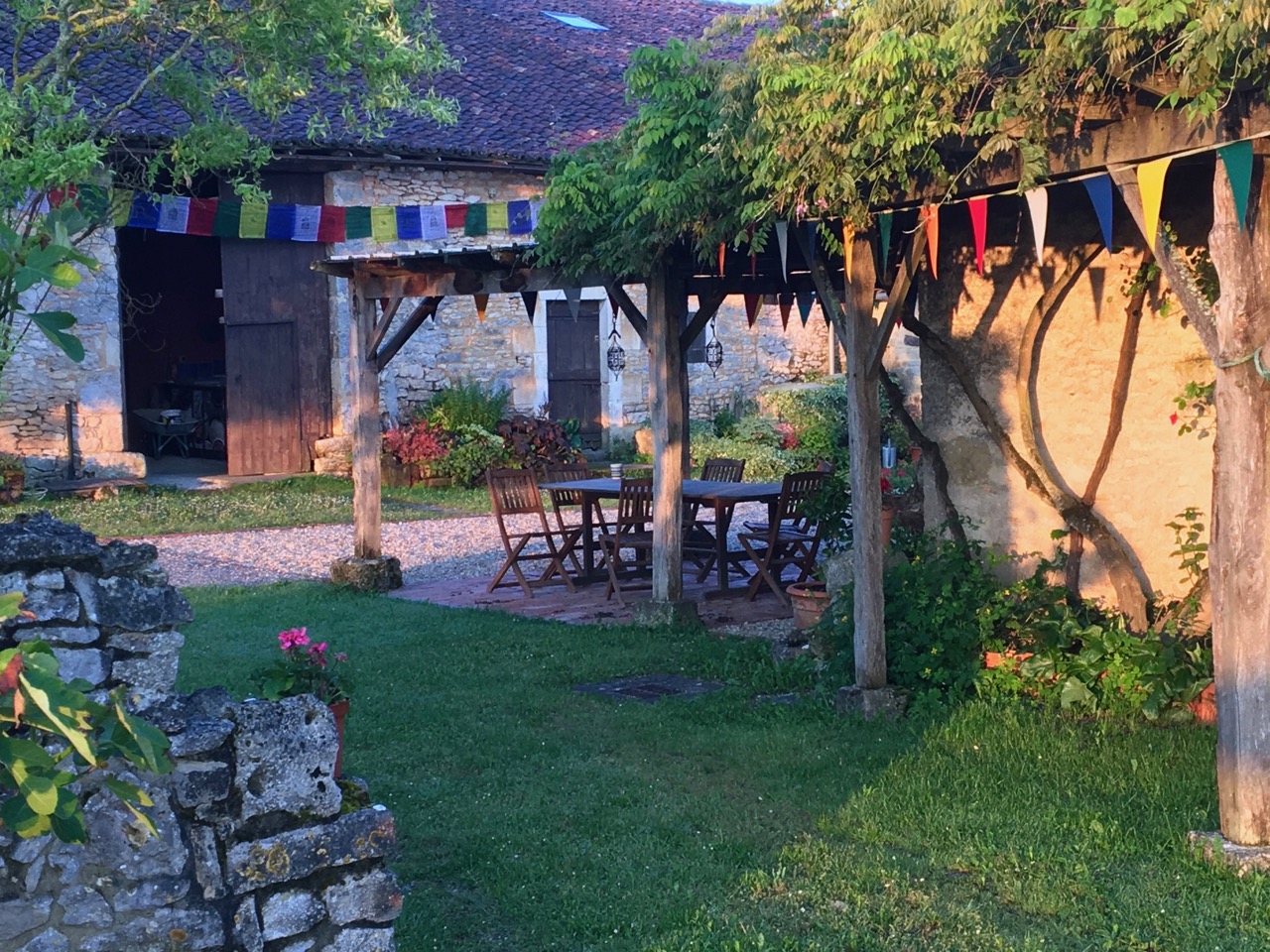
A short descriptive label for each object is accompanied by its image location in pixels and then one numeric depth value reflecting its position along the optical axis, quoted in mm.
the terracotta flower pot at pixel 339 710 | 4867
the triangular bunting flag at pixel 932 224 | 5531
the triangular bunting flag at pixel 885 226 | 5695
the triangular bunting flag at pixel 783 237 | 6023
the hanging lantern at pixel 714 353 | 17375
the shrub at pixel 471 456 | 16281
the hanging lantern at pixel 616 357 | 17672
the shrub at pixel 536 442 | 16656
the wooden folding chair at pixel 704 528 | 9828
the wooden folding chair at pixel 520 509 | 9742
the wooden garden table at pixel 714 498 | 9117
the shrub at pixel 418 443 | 16312
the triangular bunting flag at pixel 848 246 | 5836
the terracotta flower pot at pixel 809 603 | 7520
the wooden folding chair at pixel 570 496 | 10016
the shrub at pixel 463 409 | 16750
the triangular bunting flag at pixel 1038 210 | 4887
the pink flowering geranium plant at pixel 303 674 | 4695
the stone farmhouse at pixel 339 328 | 15000
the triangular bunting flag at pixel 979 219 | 5395
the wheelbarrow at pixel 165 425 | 18297
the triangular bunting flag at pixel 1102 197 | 4718
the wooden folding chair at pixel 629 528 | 9453
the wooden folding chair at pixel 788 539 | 8797
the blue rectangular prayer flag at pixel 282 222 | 13388
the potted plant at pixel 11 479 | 13836
